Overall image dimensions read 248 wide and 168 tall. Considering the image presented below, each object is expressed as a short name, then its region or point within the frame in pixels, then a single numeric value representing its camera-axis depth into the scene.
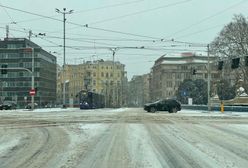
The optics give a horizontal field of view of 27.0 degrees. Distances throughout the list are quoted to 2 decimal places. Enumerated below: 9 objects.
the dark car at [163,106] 59.84
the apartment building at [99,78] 154.75
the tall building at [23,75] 140.14
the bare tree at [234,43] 85.38
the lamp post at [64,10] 76.86
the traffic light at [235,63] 53.38
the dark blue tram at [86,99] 82.94
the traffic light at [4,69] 68.96
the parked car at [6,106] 85.60
